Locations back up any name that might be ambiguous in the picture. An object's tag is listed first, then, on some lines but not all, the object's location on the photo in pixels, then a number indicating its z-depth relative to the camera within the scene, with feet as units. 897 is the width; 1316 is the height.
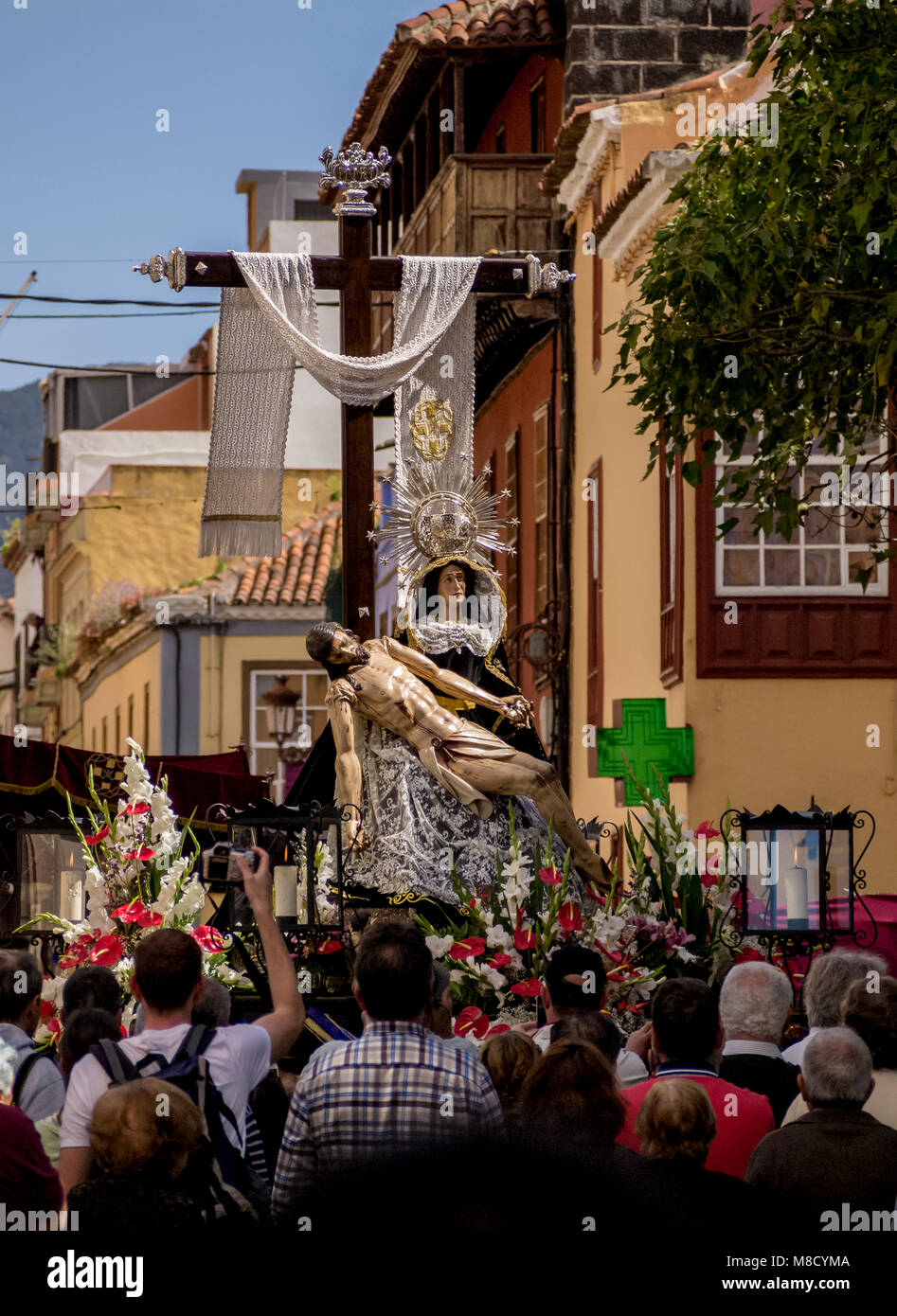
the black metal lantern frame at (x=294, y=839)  56.85
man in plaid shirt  27.81
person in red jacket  34.65
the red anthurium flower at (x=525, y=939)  60.39
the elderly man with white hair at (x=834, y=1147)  30.99
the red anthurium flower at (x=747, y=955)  63.87
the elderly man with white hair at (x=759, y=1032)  39.88
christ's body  70.44
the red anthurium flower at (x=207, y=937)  59.41
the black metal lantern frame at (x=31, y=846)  63.77
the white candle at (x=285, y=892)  58.95
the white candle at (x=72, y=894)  63.31
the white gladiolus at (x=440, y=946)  61.31
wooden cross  78.38
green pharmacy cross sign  118.52
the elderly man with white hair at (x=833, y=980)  42.04
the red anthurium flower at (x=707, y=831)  67.21
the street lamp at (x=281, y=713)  167.84
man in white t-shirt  29.37
